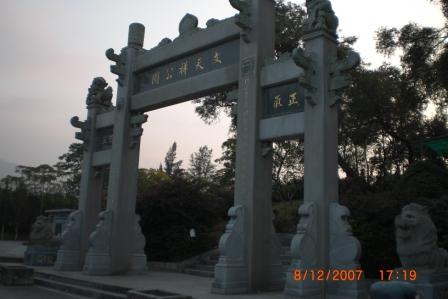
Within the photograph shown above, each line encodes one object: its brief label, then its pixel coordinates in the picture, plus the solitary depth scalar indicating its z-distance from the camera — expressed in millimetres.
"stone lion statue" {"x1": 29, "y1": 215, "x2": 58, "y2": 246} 13414
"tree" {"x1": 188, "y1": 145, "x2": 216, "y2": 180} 53219
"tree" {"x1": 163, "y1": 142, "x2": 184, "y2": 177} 51331
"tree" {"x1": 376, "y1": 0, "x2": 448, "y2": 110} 13547
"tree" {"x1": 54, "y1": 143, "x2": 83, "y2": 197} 43938
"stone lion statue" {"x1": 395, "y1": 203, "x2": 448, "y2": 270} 5957
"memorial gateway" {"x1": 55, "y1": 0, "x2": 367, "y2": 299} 6883
